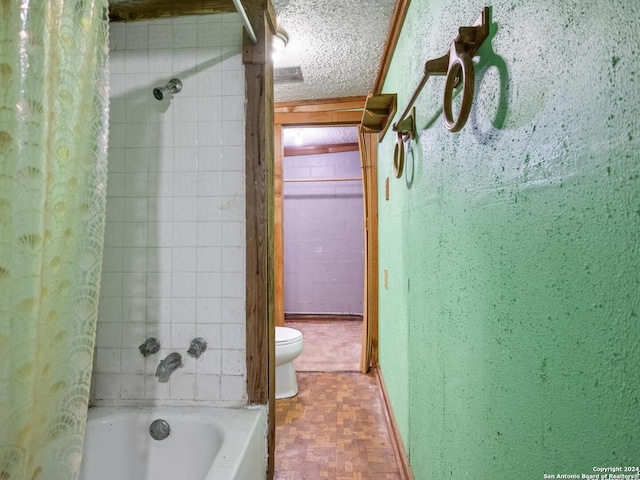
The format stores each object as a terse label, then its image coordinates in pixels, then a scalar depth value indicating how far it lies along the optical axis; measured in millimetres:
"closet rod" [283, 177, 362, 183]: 4218
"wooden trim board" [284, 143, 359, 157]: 4379
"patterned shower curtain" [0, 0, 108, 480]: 556
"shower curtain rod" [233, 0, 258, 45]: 1014
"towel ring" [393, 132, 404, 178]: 1556
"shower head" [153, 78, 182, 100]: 1318
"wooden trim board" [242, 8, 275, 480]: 1312
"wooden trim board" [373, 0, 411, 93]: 1553
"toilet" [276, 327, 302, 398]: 2203
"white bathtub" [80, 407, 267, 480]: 1181
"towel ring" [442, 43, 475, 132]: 708
